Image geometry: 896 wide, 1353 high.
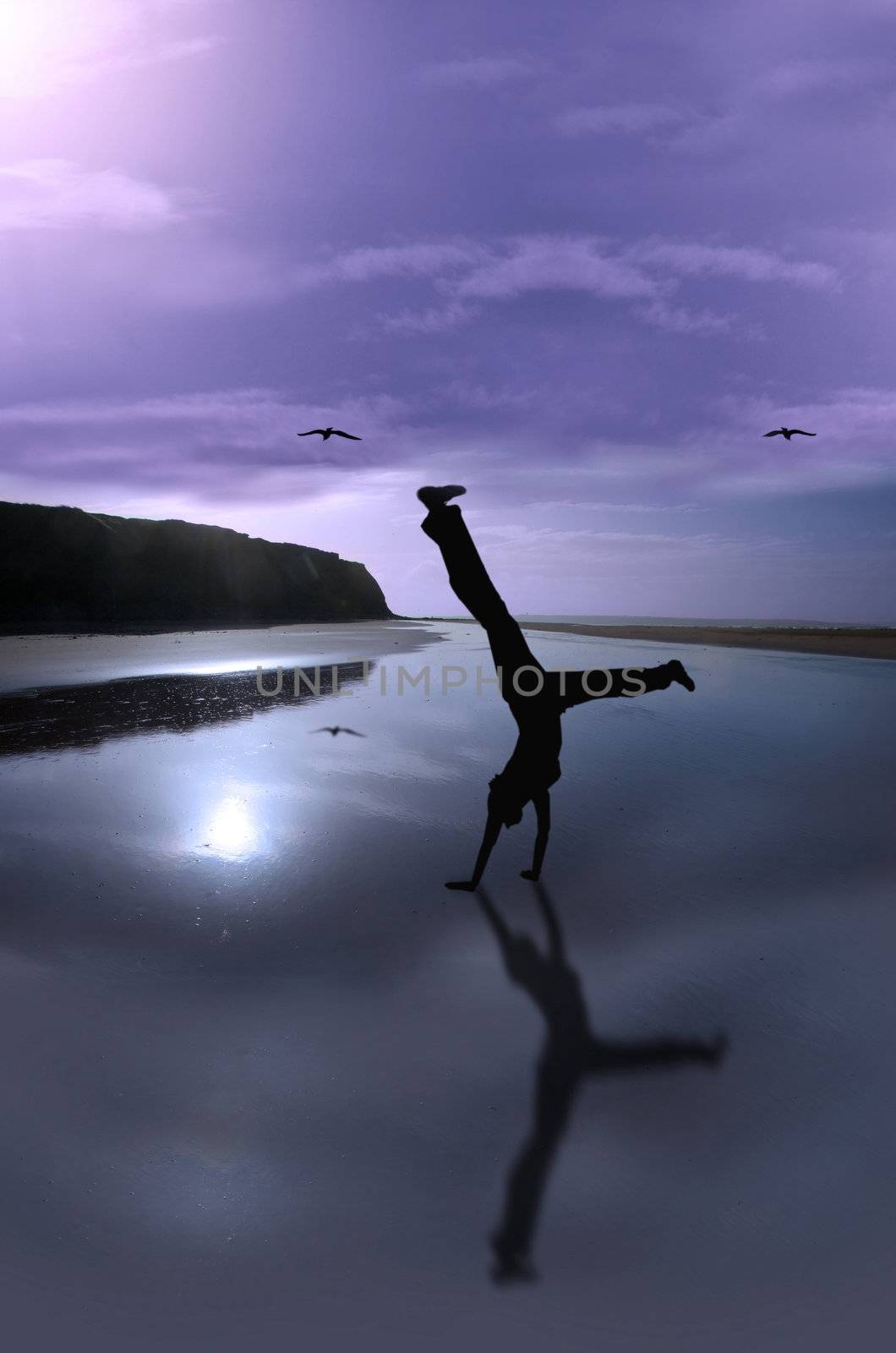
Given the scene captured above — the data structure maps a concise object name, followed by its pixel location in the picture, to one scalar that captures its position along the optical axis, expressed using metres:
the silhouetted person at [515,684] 5.39
